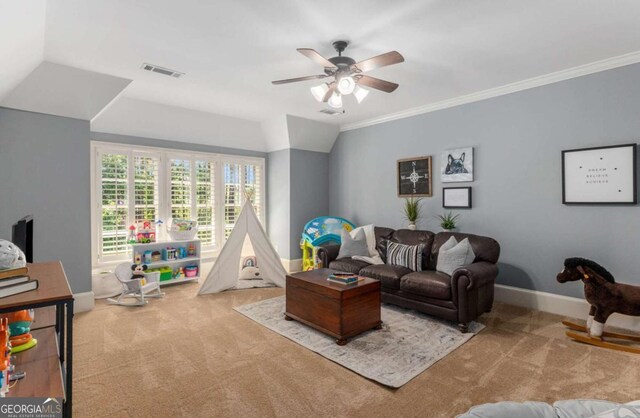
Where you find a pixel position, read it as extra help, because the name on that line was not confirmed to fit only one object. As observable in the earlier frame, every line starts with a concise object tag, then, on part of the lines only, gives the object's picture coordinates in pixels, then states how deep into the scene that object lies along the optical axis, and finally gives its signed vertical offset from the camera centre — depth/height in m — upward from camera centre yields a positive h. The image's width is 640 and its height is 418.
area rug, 2.67 -1.31
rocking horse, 2.99 -0.87
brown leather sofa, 3.38 -0.84
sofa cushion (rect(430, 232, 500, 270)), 3.95 -0.50
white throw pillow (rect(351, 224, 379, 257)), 4.97 -0.46
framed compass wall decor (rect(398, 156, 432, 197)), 5.10 +0.48
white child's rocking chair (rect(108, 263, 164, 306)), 4.27 -1.06
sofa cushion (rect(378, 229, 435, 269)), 4.39 -0.46
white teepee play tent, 4.91 -0.80
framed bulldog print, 4.63 +0.60
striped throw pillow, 4.23 -0.65
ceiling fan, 2.79 +1.22
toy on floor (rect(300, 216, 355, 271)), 5.84 -0.47
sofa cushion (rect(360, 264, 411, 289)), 3.97 -0.84
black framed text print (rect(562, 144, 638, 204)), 3.39 +0.33
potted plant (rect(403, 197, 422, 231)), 5.08 -0.06
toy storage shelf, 5.08 -0.84
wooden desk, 1.24 -0.69
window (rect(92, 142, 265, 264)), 4.94 +0.29
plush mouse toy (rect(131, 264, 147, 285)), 4.58 -0.91
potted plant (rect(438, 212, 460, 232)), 4.72 -0.22
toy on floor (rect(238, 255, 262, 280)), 5.58 -1.13
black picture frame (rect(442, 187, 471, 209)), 4.65 +0.13
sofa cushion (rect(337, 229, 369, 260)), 4.86 -0.59
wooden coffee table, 3.16 -1.01
